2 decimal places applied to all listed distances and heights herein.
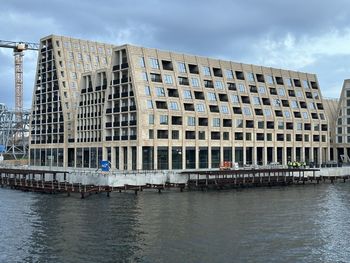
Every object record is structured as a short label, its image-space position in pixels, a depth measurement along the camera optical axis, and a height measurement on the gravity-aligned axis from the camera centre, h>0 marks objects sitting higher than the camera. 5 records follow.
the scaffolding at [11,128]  192.12 +14.71
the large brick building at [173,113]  116.88 +13.31
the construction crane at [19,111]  191.23 +21.27
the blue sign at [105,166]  97.44 -0.47
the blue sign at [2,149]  181.23 +6.22
